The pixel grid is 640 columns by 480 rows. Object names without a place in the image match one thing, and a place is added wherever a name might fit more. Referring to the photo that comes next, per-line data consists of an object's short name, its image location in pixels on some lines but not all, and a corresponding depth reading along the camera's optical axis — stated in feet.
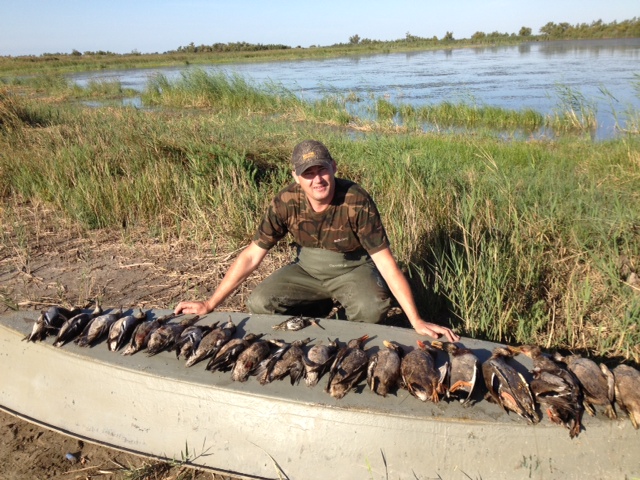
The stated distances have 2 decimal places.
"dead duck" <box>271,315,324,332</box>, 12.19
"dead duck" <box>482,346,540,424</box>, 8.79
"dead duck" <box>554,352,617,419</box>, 8.78
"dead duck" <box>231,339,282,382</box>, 10.45
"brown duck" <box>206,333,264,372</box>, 10.82
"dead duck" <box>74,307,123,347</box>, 12.04
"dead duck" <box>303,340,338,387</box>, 10.07
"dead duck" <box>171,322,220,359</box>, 11.28
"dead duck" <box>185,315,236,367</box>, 11.07
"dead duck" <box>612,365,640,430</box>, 8.53
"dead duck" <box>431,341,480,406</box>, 9.25
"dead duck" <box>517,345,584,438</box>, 8.62
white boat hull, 8.61
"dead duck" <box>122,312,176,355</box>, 11.62
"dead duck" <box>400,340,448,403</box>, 9.35
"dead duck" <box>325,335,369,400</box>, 9.65
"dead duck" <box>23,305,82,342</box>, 12.26
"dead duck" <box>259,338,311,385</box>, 10.25
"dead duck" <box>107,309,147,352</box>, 11.80
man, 11.76
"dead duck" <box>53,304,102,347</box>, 12.06
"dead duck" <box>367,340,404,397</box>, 9.59
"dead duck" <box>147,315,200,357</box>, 11.47
